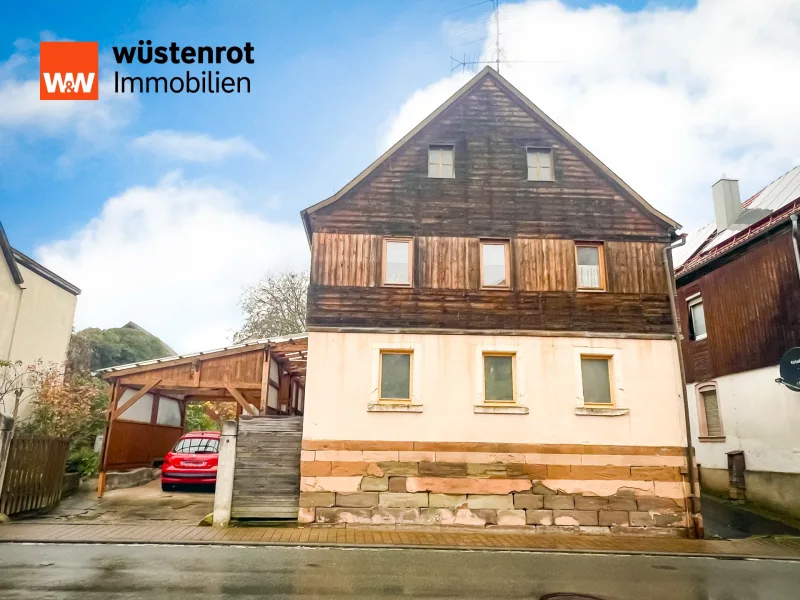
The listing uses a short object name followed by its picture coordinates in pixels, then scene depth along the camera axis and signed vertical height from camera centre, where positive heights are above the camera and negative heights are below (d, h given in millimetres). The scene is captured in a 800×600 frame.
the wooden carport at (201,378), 15602 +1470
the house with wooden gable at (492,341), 12227 +2138
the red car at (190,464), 16000 -869
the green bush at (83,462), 17359 -944
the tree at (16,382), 18081 +1538
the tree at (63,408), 16891 +684
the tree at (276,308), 34719 +7648
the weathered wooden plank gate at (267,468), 12102 -738
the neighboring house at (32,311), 19141 +4291
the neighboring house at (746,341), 15414 +2948
